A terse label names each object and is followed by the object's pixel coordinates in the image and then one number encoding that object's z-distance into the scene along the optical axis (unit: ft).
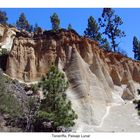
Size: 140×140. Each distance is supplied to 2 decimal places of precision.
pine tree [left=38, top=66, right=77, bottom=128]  44.45
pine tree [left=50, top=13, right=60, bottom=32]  103.16
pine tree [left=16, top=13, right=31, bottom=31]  121.09
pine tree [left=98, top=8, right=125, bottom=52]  91.82
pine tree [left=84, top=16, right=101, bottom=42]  95.94
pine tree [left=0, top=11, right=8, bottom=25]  118.43
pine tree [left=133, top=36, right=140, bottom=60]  101.06
